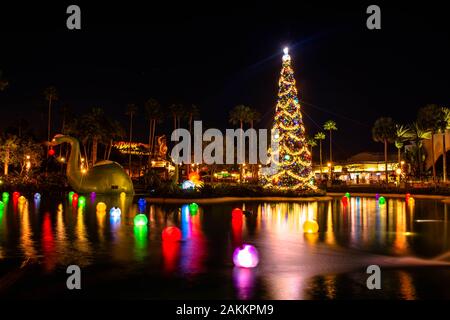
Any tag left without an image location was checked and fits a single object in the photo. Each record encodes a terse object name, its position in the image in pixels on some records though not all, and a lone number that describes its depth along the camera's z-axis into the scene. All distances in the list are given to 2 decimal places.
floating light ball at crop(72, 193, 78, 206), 30.86
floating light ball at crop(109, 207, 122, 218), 21.39
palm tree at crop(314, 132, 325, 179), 90.62
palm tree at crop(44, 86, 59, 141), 67.81
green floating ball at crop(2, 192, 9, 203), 32.84
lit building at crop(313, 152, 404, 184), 87.75
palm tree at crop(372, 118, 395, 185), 63.02
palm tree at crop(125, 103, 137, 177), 70.44
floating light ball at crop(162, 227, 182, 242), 14.13
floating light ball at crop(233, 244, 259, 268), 10.25
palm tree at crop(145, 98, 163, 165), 67.69
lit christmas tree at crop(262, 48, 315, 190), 36.03
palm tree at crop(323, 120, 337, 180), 83.59
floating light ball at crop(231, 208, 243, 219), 21.28
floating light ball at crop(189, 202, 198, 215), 24.56
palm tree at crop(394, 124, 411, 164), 69.24
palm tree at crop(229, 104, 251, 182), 64.56
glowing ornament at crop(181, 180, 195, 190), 32.97
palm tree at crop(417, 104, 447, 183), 53.75
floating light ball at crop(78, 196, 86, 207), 28.20
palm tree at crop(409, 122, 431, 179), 63.36
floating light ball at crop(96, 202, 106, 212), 23.83
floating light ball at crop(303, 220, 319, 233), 16.16
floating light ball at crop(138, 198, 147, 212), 27.23
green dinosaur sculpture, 37.91
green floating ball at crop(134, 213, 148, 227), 17.52
